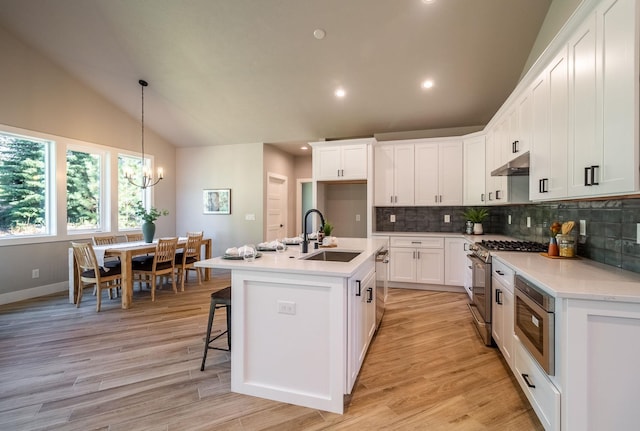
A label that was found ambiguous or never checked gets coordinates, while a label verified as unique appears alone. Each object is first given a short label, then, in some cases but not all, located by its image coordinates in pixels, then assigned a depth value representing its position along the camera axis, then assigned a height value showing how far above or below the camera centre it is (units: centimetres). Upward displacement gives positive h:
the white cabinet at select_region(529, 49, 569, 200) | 200 +58
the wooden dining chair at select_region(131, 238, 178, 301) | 446 -77
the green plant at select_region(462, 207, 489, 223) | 474 -3
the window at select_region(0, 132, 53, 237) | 436 +41
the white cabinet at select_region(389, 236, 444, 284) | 484 -75
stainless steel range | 288 -61
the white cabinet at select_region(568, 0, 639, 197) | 138 +57
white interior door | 680 +16
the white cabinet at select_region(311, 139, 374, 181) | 527 +93
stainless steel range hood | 282 +47
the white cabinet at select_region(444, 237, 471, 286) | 471 -75
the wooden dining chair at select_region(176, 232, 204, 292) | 494 -73
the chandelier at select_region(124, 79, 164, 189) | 472 +66
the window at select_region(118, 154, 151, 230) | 596 +36
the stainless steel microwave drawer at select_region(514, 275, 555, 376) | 160 -63
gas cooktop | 289 -33
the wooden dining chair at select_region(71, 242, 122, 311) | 394 -78
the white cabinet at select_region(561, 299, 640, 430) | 142 -72
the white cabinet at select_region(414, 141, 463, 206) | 496 +65
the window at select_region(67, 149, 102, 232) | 517 +38
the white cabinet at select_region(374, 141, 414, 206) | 518 +67
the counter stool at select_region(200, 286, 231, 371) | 241 -70
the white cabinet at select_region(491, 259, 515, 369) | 230 -78
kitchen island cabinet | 193 -77
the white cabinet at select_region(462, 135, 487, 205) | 438 +63
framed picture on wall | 680 +27
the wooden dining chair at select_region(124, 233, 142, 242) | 532 -43
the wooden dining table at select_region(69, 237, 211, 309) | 408 -75
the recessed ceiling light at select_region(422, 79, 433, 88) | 443 +188
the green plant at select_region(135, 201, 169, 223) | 484 -5
